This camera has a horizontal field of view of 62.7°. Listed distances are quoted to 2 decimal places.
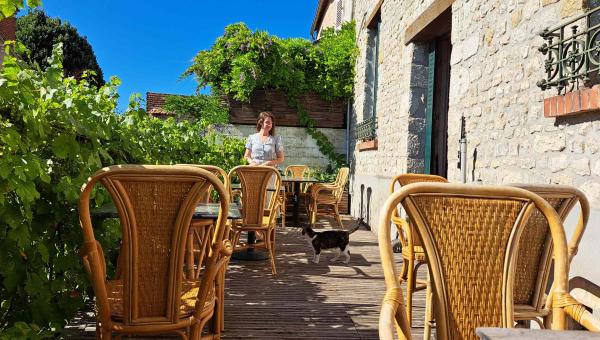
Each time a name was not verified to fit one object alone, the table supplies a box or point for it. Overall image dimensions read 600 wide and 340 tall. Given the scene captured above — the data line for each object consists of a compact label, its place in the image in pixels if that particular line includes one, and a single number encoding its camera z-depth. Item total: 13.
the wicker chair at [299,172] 8.87
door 5.62
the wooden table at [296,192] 6.66
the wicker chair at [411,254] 2.40
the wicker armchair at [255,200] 4.16
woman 5.77
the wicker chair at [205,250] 2.48
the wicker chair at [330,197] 7.07
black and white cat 4.83
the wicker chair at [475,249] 1.39
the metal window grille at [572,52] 2.36
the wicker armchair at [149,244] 1.71
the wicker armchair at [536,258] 1.83
